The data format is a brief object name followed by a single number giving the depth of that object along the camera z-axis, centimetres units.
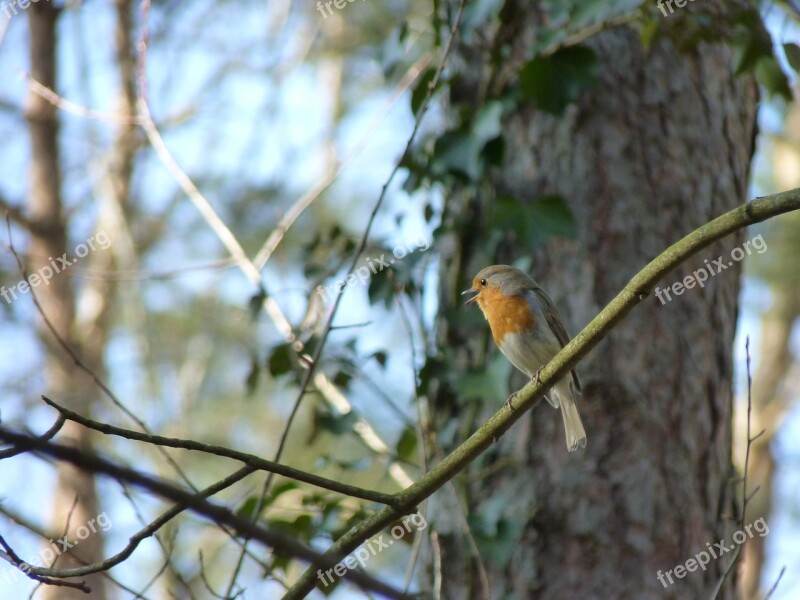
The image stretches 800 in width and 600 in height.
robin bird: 686
